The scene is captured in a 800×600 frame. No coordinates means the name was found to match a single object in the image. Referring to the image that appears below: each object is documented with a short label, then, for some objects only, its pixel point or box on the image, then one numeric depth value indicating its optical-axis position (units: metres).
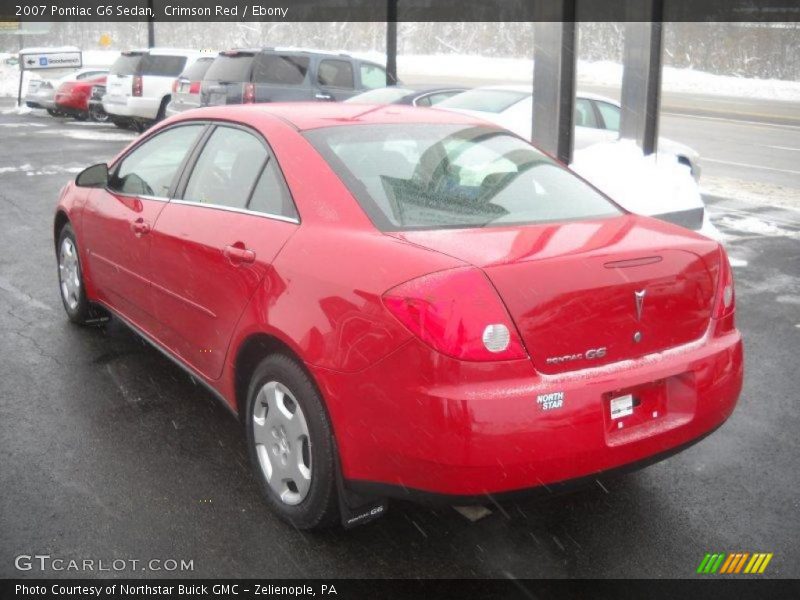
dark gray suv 15.07
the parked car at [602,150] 7.64
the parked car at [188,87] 16.22
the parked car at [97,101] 22.84
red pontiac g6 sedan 2.77
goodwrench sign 27.66
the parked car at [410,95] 12.05
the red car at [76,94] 23.91
